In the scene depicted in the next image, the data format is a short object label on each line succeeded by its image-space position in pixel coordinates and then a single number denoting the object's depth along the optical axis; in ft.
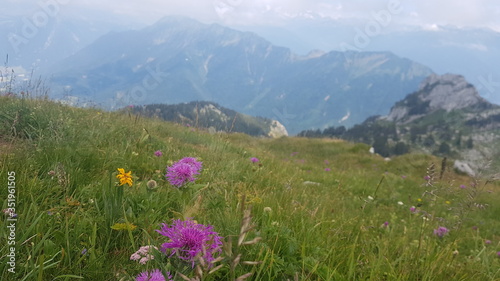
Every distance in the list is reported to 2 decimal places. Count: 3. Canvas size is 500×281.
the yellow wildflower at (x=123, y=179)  7.67
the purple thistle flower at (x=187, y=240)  3.53
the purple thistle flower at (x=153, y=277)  3.59
